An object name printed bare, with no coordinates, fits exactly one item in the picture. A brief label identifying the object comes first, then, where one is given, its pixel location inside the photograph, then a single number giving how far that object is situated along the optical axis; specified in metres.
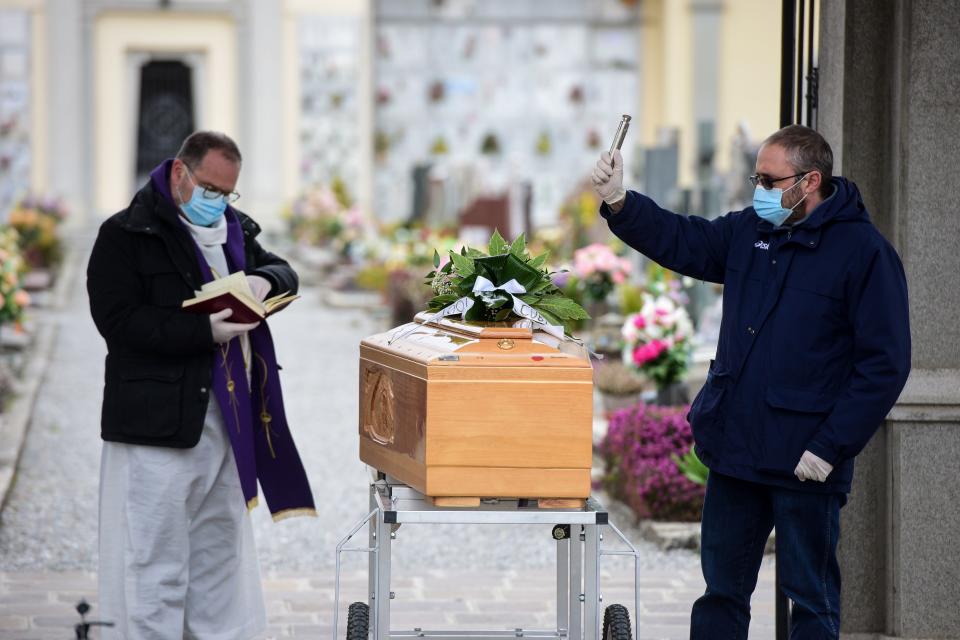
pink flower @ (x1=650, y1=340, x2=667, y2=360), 18.86
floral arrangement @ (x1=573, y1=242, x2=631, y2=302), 25.31
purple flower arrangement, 15.39
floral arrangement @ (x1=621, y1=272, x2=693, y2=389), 18.97
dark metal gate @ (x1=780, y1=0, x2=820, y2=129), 10.01
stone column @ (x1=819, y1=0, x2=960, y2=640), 9.53
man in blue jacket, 7.77
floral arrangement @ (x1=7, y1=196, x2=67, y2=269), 39.03
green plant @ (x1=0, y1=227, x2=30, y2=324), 23.73
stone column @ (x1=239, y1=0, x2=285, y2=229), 53.16
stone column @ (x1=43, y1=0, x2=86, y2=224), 51.94
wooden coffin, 7.33
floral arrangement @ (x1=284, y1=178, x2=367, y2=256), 43.62
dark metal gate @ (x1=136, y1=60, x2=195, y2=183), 54.75
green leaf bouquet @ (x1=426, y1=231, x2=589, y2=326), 8.05
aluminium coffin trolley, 7.45
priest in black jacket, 8.97
